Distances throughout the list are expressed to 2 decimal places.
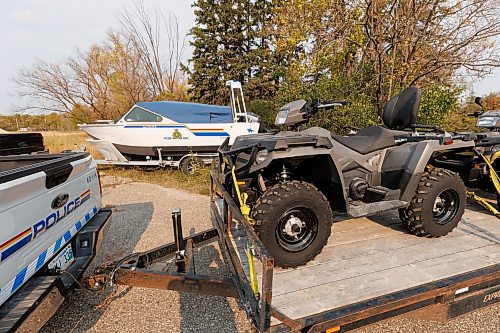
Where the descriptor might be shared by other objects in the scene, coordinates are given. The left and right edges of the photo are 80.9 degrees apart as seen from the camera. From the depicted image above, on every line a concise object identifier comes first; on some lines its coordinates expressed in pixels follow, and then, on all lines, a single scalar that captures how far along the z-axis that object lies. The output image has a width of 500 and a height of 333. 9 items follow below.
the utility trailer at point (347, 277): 1.60
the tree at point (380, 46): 6.75
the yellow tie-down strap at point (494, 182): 2.92
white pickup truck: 1.54
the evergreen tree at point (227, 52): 19.12
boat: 8.13
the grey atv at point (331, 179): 2.13
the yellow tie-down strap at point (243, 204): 2.02
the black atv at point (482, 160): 3.12
